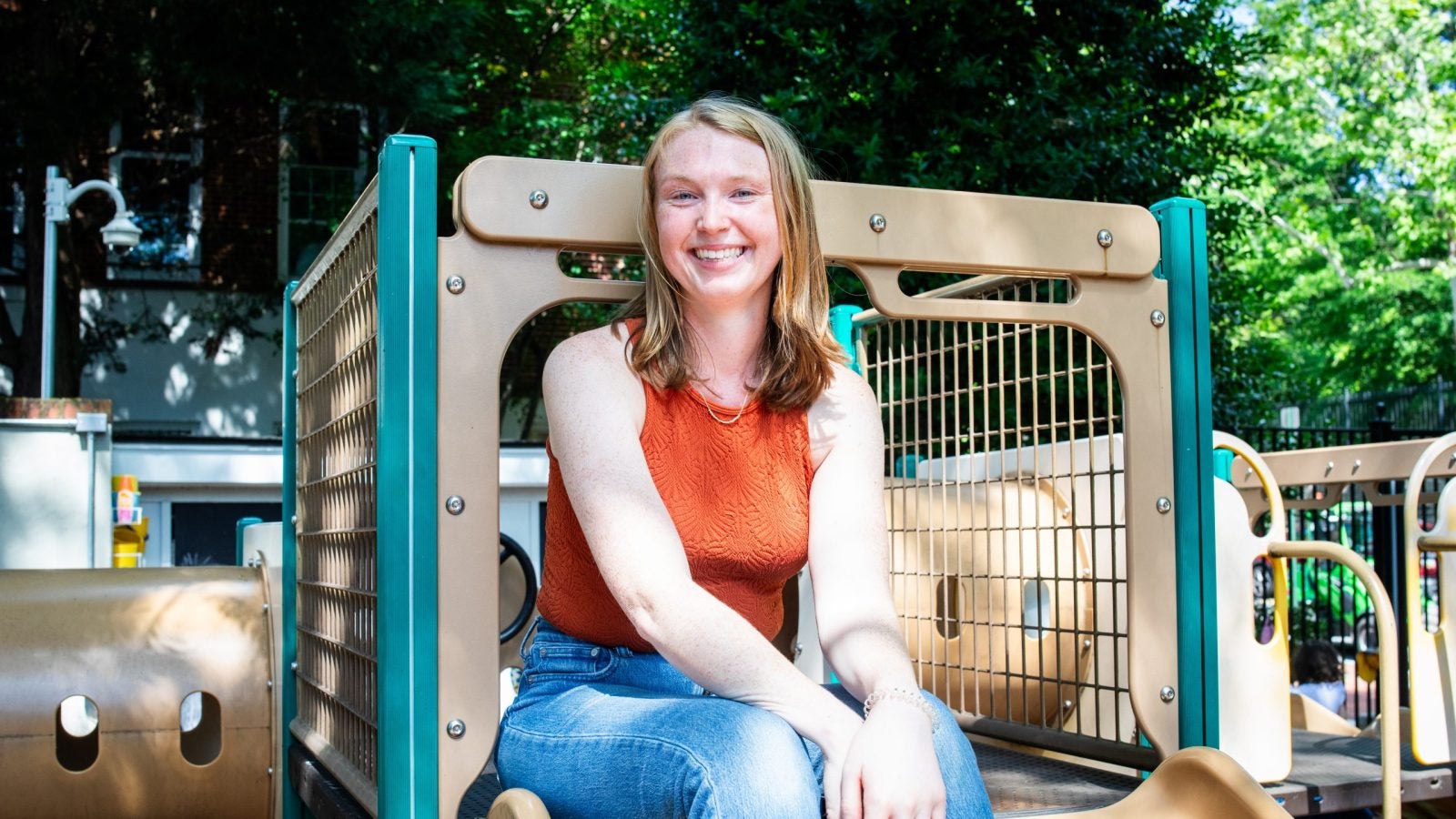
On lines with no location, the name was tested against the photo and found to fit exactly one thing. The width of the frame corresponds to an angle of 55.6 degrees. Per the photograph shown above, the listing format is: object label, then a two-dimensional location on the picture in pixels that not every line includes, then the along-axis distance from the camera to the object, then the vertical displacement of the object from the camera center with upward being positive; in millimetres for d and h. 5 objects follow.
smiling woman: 1778 -44
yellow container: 7516 -196
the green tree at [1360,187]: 17281 +4034
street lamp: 8789 +1903
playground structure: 1942 -51
